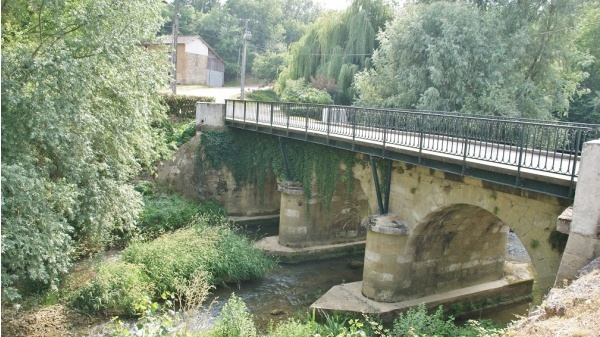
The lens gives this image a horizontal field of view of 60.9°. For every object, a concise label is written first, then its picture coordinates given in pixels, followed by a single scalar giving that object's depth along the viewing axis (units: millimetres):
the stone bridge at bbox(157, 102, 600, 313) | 9125
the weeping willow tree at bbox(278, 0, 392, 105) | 29031
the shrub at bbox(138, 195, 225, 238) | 18703
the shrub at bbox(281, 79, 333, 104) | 28438
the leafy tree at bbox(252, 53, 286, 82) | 49344
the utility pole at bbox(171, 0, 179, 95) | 29375
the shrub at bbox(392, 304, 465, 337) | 10473
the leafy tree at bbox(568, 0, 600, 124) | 29609
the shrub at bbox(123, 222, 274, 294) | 14156
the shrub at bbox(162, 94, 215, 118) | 25969
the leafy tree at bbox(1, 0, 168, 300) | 9453
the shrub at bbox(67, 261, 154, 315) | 12531
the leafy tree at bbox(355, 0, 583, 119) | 20125
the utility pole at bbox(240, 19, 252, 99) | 32312
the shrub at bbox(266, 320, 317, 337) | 10648
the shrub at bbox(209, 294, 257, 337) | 10367
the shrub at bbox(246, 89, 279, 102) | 38438
